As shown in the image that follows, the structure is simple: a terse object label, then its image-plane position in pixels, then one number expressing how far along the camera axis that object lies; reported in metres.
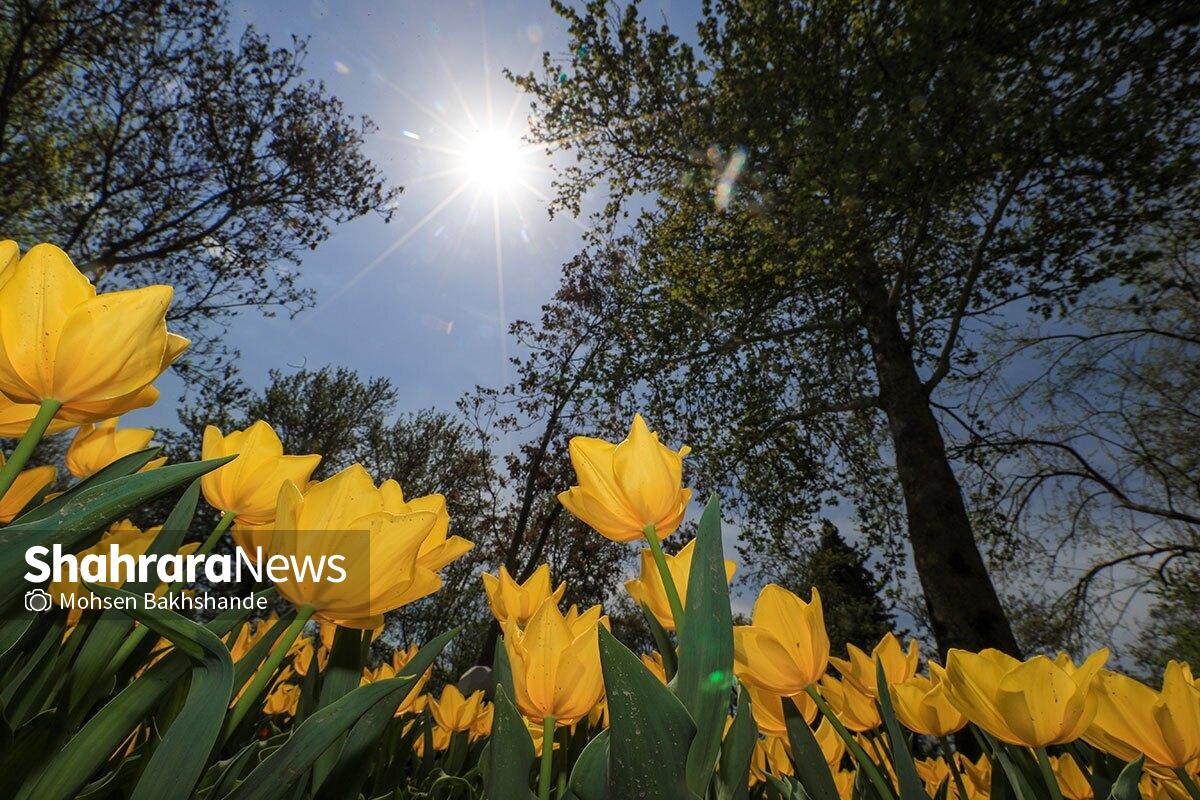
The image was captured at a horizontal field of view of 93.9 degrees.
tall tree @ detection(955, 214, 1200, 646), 8.27
